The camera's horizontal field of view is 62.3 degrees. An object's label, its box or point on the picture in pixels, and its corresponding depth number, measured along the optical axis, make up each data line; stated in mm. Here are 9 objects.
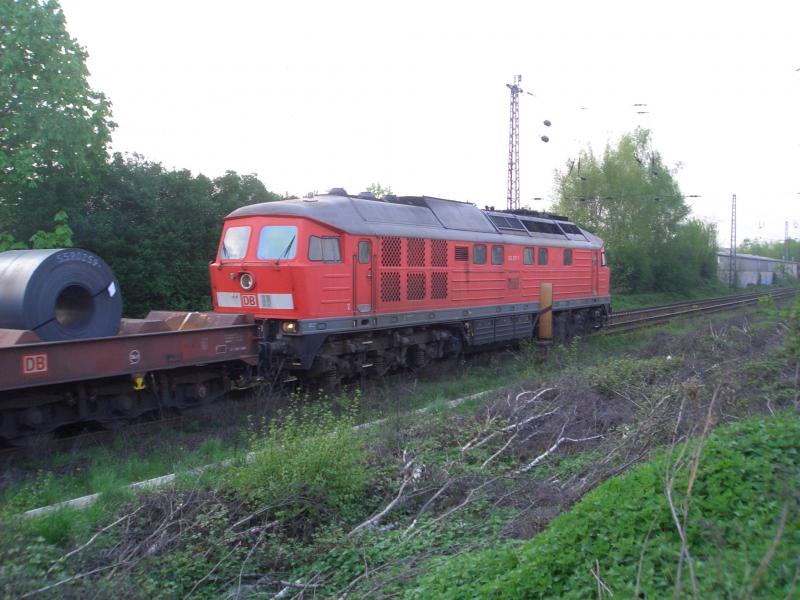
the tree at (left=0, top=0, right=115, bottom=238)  15477
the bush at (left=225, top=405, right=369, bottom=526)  6219
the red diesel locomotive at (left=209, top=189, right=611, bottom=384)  11062
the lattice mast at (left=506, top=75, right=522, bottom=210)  27641
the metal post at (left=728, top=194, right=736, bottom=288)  52938
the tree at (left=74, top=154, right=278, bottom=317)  17844
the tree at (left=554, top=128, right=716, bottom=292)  40250
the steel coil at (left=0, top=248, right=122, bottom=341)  8562
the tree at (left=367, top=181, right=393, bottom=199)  36128
